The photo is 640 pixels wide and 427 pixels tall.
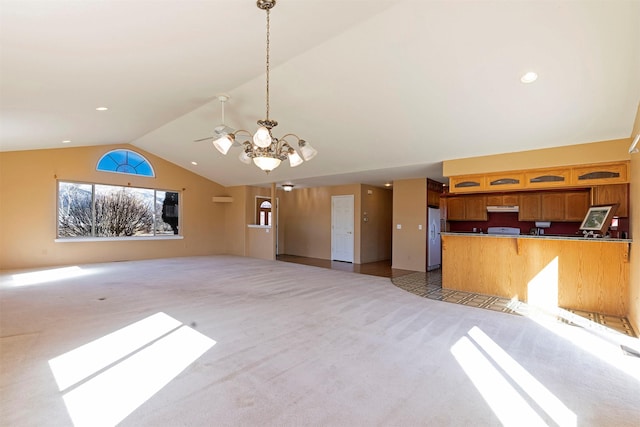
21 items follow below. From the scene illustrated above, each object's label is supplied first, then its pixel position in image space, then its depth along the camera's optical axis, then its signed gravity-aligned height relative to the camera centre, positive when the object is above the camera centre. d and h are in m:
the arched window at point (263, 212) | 10.84 +0.08
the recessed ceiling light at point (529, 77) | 3.35 +1.56
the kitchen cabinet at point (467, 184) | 5.34 +0.56
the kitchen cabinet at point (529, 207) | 5.77 +0.14
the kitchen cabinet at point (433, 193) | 7.68 +0.57
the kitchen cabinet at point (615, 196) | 4.32 +0.27
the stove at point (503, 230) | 6.08 -0.33
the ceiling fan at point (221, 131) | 3.69 +1.07
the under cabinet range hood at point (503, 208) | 6.05 +0.12
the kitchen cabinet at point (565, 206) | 5.29 +0.15
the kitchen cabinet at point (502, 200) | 6.04 +0.30
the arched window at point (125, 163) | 8.32 +1.48
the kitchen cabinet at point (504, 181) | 4.94 +0.56
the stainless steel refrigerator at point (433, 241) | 7.64 -0.70
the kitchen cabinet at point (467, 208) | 6.54 +0.14
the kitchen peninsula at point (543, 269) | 4.17 -0.88
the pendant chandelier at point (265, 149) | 2.89 +0.72
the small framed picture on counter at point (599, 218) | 4.08 -0.06
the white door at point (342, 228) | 9.12 -0.43
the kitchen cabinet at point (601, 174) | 4.18 +0.58
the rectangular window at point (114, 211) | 7.88 +0.09
